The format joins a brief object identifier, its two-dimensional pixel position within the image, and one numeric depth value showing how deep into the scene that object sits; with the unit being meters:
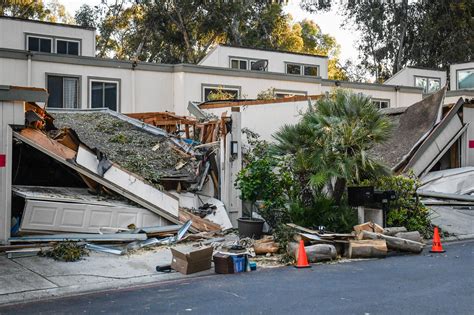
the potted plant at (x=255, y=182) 13.13
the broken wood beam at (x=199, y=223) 13.70
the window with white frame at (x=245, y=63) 27.72
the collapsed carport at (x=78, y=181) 11.88
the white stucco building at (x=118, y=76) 21.39
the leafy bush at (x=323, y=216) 12.80
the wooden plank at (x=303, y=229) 11.90
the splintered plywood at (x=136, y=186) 13.34
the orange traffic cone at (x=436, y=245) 12.16
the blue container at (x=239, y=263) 10.11
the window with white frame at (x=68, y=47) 24.84
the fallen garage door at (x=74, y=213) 12.19
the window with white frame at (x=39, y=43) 24.36
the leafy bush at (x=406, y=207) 14.00
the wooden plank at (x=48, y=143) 12.48
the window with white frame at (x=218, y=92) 23.55
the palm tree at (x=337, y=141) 12.70
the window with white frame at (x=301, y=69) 29.20
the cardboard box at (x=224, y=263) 10.02
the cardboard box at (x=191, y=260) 9.89
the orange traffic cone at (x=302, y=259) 10.61
